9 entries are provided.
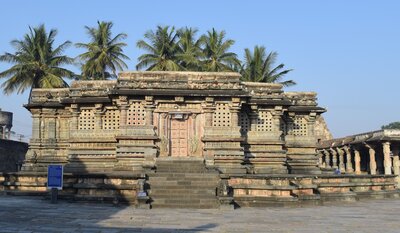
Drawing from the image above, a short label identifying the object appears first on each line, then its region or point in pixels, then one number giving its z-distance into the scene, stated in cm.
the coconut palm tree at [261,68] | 4459
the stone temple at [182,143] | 1766
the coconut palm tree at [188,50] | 4319
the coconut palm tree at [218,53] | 4550
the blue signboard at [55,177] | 1684
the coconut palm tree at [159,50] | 4369
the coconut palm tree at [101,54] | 4338
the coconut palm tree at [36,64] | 3916
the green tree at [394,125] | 12225
